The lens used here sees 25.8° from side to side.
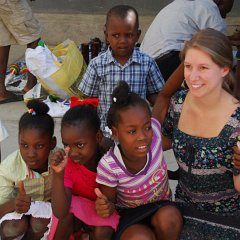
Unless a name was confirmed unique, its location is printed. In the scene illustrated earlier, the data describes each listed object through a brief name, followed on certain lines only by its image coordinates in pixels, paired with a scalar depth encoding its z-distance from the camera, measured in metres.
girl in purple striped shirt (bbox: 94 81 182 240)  2.29
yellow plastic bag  4.52
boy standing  3.10
